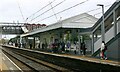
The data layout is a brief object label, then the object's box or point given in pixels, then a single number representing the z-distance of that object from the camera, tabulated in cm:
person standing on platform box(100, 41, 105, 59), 1412
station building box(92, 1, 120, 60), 1412
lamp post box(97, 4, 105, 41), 1517
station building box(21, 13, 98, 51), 2017
